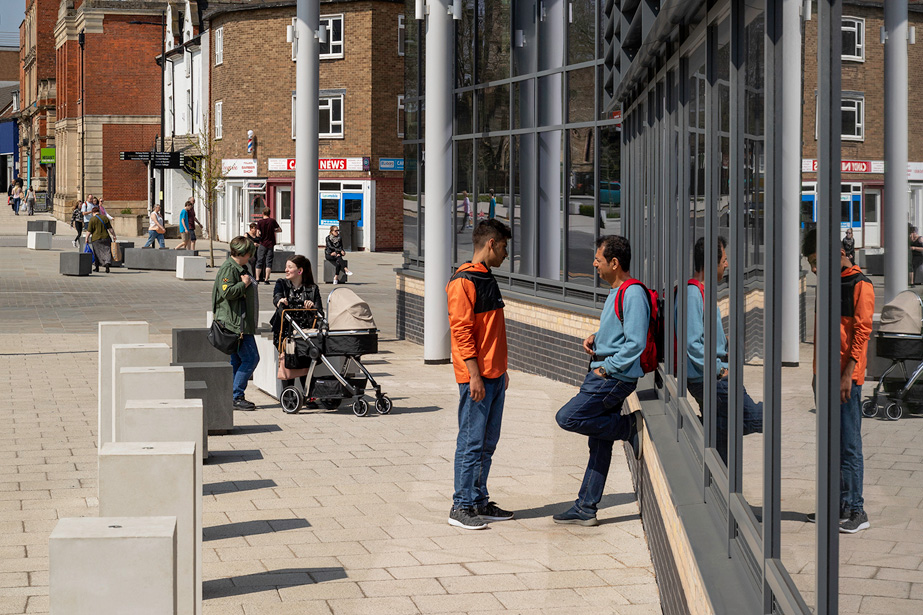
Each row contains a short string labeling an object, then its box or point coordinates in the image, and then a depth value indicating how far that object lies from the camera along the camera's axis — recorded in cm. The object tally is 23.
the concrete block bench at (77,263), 3244
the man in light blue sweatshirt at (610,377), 737
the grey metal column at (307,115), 1794
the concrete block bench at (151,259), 3556
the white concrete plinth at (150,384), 764
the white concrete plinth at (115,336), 963
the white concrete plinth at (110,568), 344
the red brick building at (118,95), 7238
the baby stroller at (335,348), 1205
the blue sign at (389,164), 4922
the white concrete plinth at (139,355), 845
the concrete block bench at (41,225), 4975
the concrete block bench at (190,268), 3225
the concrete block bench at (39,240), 4497
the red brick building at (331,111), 4859
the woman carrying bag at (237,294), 1228
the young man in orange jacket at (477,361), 763
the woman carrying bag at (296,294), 1236
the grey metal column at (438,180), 1641
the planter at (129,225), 5762
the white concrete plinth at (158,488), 511
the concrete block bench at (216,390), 1085
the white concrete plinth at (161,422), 646
